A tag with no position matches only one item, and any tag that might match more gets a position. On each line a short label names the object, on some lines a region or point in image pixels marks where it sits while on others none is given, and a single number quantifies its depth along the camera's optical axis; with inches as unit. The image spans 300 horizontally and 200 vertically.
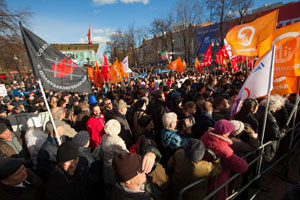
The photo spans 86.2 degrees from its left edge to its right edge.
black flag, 100.3
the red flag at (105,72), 413.4
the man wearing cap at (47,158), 97.6
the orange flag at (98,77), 410.6
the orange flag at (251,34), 141.6
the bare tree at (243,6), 974.3
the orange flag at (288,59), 114.9
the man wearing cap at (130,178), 59.6
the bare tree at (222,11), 1030.5
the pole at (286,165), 133.7
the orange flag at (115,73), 355.3
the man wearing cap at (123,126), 141.3
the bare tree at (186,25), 1365.7
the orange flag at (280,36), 123.9
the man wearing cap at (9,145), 105.3
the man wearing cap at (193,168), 75.1
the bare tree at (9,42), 579.5
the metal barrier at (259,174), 73.5
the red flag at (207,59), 428.6
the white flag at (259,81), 111.4
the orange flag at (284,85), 127.5
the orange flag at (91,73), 500.1
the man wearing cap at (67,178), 69.2
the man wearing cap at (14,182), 60.6
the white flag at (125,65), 387.5
